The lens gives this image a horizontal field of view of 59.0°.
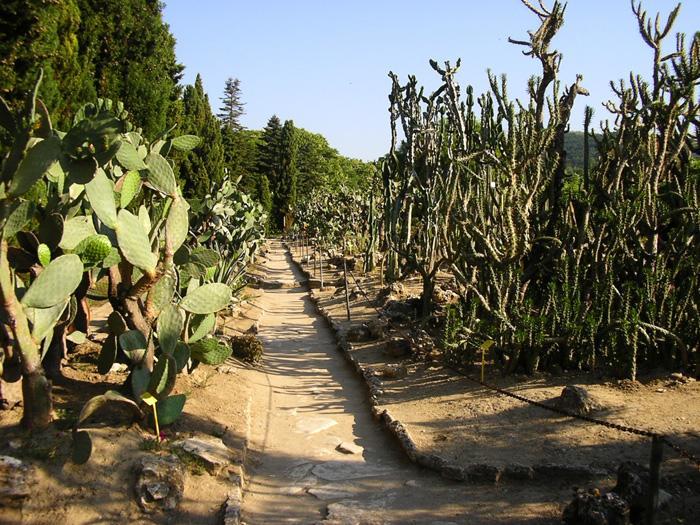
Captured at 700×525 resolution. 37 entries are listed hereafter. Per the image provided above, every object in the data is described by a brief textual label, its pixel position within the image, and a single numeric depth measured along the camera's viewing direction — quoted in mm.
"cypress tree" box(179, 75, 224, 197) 19828
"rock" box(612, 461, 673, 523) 3016
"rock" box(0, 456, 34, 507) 3068
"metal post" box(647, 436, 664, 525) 2727
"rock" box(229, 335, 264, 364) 7086
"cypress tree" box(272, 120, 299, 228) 39969
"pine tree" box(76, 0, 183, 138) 11789
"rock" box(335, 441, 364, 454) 4660
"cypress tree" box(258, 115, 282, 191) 40562
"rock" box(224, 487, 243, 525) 3354
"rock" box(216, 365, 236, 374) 6330
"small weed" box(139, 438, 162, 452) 3727
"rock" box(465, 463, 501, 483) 3854
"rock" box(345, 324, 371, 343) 8062
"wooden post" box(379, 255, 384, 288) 12344
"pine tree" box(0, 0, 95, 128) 7094
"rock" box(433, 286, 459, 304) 8841
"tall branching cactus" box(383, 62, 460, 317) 8070
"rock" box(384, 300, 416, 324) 8562
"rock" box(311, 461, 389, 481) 4203
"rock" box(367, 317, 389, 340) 8008
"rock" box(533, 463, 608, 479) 3707
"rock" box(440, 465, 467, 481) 3936
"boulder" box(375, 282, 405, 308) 10164
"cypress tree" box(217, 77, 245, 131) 59500
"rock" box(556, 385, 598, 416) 4531
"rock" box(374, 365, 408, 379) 6262
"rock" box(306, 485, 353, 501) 3852
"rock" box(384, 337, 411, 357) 6945
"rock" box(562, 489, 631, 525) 2910
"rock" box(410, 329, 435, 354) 6789
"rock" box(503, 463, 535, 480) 3809
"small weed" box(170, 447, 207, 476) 3781
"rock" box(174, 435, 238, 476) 3867
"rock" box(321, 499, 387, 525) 3453
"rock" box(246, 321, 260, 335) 8812
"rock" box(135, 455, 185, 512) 3377
